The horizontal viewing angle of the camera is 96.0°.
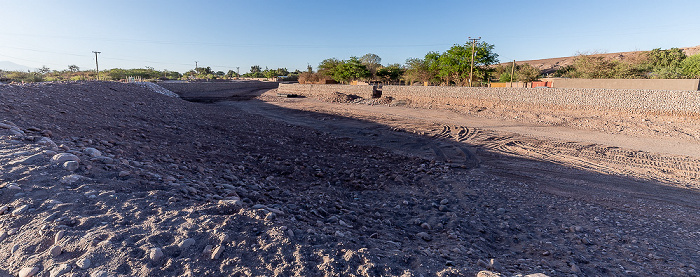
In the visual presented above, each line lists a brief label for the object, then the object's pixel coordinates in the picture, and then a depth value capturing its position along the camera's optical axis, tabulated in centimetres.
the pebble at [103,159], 387
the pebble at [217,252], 227
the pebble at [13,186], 283
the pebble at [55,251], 211
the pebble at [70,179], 309
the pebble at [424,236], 389
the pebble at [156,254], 216
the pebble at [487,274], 241
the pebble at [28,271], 195
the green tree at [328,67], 4908
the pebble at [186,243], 234
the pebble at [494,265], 280
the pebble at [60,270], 196
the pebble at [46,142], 415
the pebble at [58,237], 223
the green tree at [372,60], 5877
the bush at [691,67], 2508
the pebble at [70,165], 335
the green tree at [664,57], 3372
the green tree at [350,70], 4381
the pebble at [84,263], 202
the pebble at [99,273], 196
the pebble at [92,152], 406
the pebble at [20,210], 250
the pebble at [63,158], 346
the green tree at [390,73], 5101
